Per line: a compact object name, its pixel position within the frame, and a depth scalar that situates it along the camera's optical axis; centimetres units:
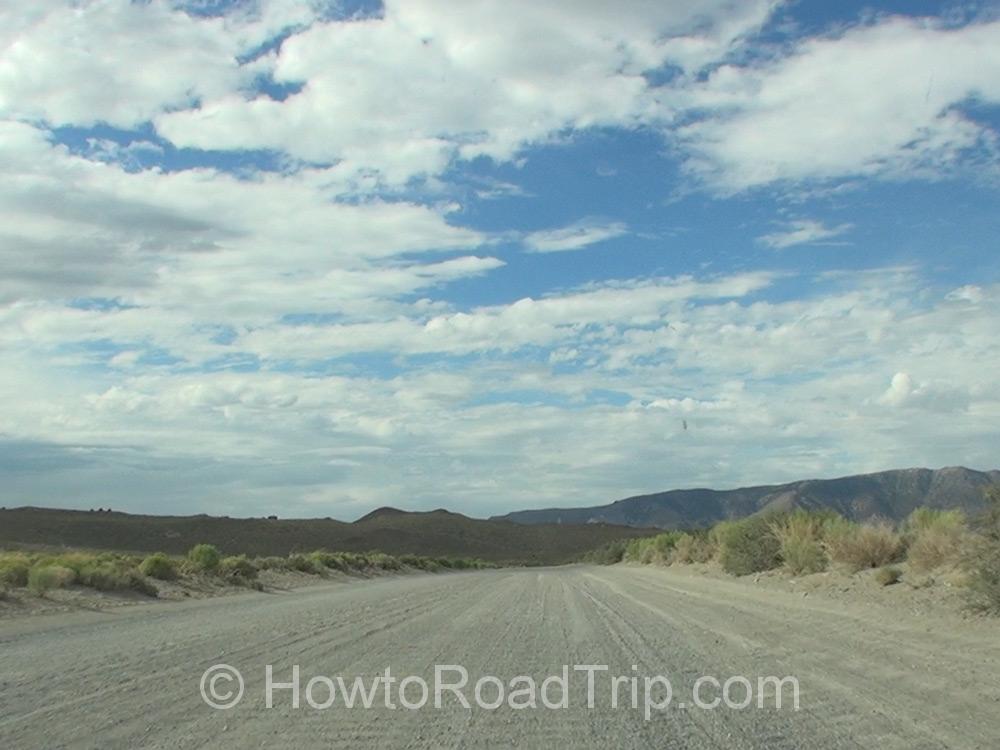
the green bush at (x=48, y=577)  2350
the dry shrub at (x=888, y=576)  1880
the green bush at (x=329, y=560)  4900
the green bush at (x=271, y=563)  4289
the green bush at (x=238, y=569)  3491
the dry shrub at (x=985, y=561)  1363
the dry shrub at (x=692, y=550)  4006
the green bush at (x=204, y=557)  3512
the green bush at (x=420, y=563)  6812
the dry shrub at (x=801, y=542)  2402
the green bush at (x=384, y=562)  5934
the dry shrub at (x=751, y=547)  2859
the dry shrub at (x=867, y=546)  2102
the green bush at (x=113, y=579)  2642
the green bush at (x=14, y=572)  2370
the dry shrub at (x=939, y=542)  1716
